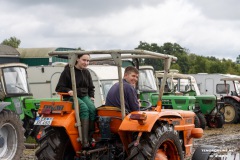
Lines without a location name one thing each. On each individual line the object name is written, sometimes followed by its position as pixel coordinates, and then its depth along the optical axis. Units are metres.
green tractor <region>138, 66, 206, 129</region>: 17.62
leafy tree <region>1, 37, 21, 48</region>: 58.56
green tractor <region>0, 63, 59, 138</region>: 12.39
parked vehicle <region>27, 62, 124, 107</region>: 16.08
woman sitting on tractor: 7.12
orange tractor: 6.74
